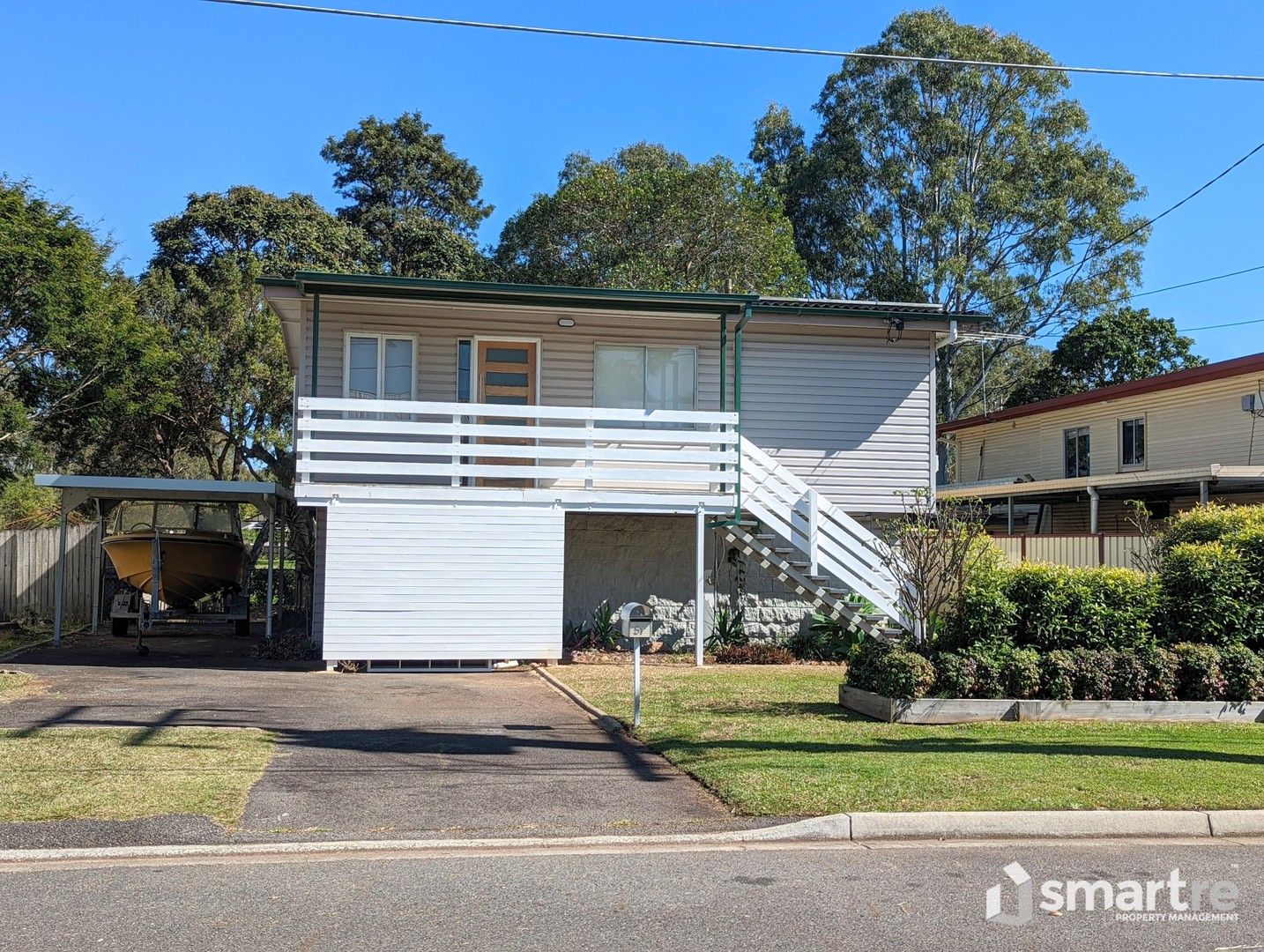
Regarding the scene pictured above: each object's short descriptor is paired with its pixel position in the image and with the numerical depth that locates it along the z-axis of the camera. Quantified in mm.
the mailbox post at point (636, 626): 10359
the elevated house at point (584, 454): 15977
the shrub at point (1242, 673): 11617
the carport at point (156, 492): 17625
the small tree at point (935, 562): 12078
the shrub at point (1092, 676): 11477
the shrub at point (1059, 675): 11406
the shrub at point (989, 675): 11438
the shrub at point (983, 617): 11773
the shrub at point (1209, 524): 13344
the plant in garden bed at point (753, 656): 17703
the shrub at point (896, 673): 11289
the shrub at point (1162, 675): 11562
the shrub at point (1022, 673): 11391
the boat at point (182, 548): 19281
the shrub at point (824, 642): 17078
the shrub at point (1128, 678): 11547
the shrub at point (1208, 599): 12164
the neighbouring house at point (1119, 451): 23625
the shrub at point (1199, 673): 11617
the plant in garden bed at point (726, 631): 18219
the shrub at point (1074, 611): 11938
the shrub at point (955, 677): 11344
